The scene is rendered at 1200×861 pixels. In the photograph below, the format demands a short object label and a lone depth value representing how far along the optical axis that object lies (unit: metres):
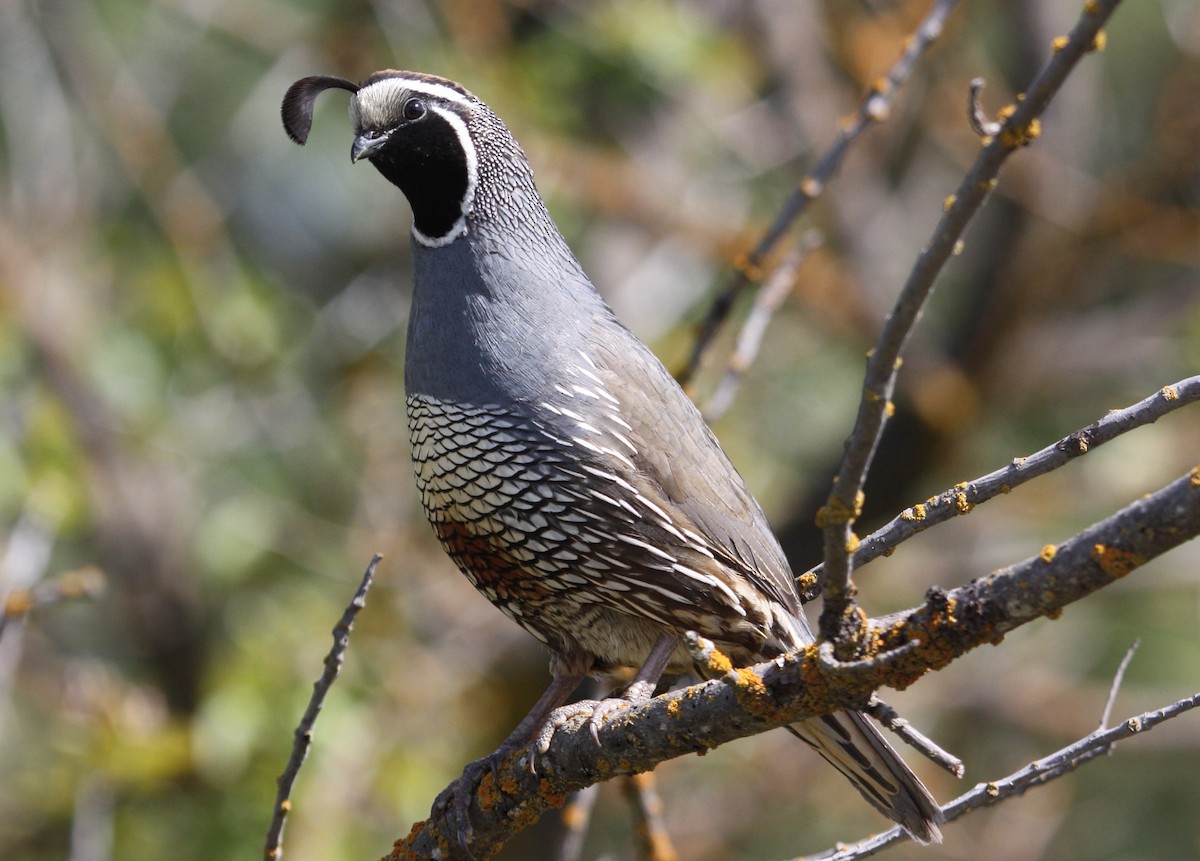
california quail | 6.04
